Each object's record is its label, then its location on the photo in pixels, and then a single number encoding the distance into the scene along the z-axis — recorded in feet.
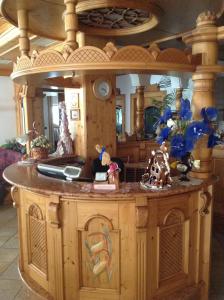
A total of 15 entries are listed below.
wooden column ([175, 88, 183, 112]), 18.54
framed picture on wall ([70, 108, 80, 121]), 13.89
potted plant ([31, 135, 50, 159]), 11.19
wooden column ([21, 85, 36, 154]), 15.11
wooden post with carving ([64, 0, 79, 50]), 6.84
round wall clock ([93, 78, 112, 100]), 13.60
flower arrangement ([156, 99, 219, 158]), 7.39
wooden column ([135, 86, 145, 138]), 17.84
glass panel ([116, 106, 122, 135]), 28.84
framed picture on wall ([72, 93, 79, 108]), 13.83
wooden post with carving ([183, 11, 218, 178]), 7.61
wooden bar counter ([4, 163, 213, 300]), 6.99
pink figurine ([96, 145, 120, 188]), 7.11
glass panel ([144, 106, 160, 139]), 26.94
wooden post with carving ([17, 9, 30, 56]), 8.33
